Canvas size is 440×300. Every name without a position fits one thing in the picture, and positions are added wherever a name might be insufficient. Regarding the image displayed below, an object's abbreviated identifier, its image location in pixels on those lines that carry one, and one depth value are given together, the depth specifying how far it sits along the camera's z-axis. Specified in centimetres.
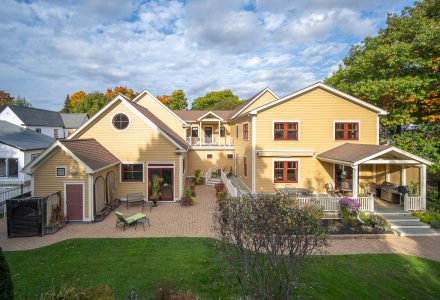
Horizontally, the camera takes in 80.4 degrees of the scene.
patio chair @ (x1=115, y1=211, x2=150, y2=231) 1270
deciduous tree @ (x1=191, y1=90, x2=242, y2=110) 6962
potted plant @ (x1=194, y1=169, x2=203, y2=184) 2478
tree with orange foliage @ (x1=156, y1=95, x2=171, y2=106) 6694
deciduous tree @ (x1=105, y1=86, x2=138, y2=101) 6850
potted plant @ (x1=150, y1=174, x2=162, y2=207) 1699
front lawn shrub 538
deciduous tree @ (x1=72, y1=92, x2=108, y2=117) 6350
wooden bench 1686
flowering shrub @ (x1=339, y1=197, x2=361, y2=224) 1313
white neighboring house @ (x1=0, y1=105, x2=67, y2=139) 3781
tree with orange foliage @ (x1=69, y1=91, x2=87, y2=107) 8094
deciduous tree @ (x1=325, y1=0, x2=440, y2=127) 1725
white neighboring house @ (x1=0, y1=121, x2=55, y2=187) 2283
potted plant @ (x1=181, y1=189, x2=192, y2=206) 1698
